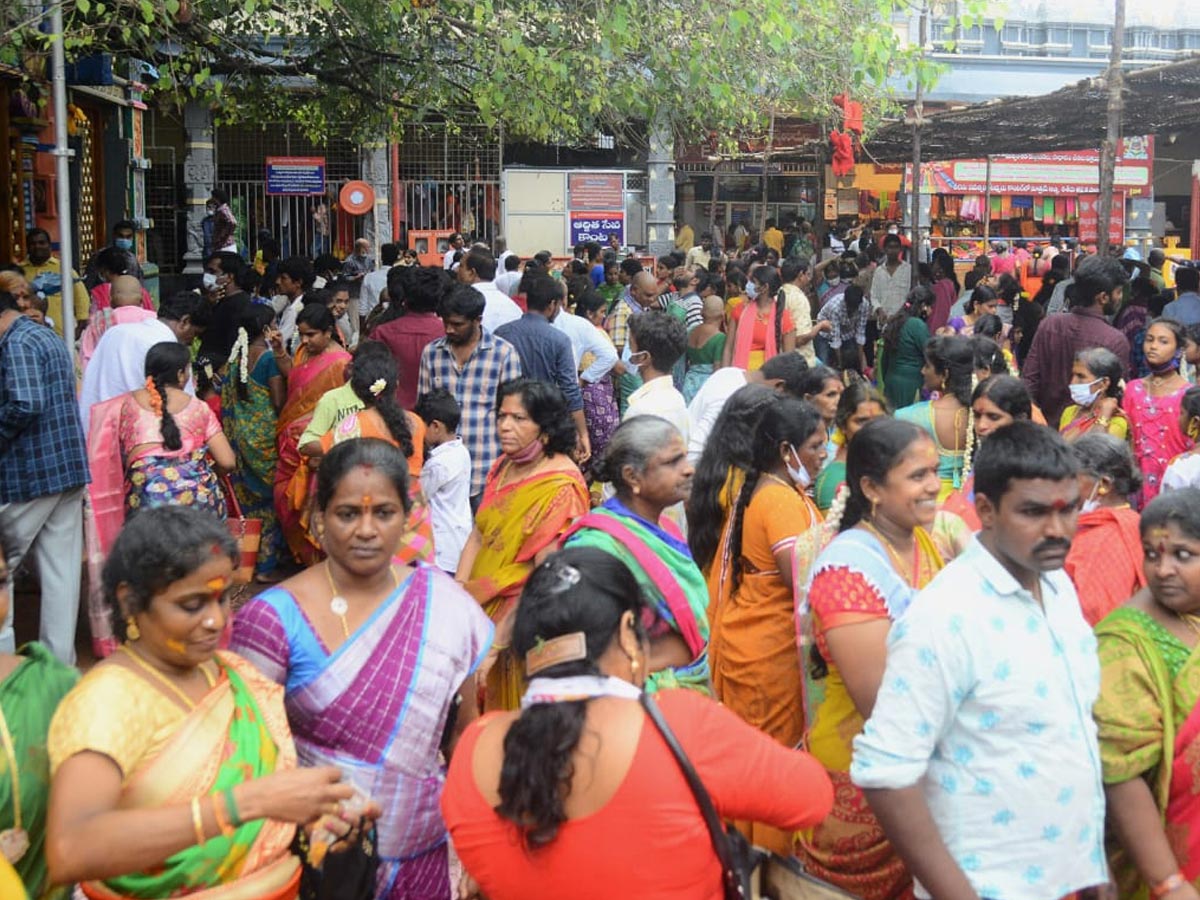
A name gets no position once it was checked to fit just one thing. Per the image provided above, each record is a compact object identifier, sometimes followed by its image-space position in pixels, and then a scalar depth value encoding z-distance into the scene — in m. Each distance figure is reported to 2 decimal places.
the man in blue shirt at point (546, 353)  8.24
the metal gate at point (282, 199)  23.05
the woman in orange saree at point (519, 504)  4.72
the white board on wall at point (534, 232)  22.44
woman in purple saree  3.16
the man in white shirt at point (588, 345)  9.48
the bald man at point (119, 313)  7.72
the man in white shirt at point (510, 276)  12.48
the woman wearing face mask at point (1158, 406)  6.64
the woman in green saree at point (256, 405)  8.80
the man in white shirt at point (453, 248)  18.38
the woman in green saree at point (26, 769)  2.67
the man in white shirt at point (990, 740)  2.75
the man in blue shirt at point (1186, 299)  9.91
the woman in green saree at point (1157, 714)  3.08
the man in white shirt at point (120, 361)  7.28
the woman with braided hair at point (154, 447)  6.59
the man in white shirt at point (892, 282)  15.05
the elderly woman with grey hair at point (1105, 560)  4.01
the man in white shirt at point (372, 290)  12.53
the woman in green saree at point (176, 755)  2.55
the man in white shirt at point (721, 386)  6.81
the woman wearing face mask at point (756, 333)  9.94
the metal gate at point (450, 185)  23.52
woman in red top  2.42
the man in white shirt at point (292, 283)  10.84
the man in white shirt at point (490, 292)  9.73
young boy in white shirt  6.58
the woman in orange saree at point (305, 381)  8.02
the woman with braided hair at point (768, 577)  4.38
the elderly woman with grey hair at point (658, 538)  3.83
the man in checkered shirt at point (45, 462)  6.17
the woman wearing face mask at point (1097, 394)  6.61
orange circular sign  21.55
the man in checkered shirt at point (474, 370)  7.38
